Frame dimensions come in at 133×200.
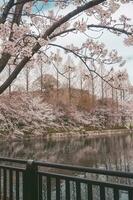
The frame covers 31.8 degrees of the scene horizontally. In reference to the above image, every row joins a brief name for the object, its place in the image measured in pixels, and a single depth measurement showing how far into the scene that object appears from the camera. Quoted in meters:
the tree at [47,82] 28.24
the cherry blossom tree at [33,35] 4.07
